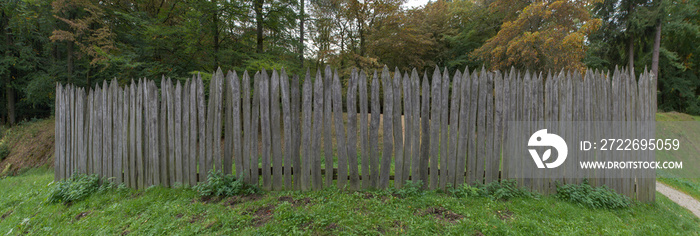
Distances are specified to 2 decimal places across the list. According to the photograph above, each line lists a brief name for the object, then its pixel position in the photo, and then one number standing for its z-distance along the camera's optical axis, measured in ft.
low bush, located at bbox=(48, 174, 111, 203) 13.85
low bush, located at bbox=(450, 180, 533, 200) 12.14
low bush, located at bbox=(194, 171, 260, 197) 12.39
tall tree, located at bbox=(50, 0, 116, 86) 30.86
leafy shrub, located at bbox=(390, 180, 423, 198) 12.09
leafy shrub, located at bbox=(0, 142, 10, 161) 36.01
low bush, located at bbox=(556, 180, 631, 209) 12.36
